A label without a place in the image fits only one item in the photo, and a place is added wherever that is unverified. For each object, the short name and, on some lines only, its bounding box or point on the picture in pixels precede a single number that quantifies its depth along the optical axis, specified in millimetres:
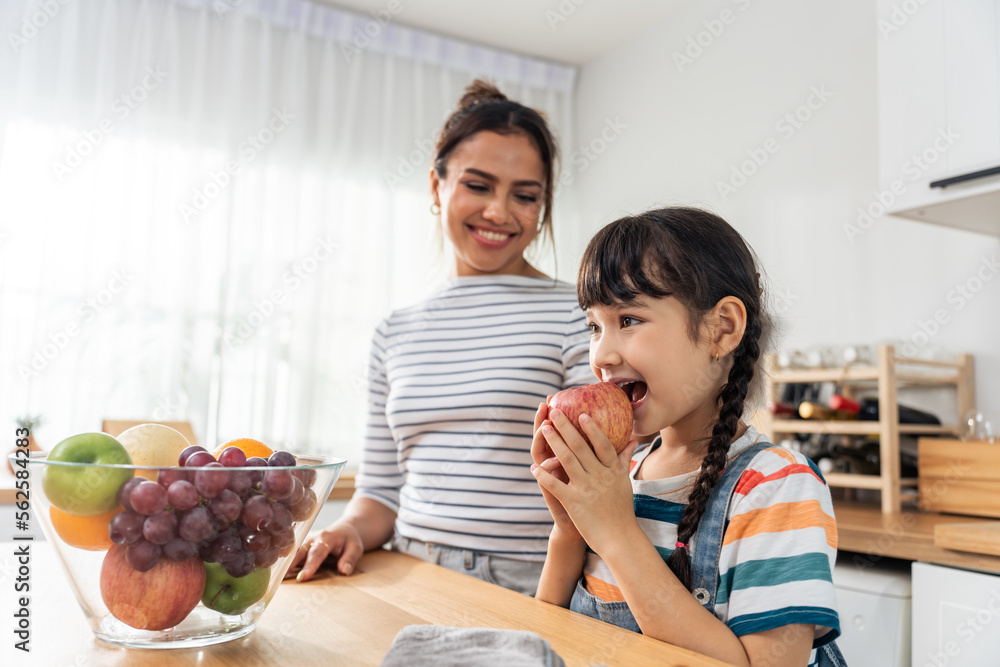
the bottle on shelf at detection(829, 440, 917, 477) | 1888
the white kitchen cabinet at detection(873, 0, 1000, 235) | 1563
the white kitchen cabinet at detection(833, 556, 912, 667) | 1423
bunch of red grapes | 555
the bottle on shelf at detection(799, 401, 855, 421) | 1987
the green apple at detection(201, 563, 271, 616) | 603
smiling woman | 1125
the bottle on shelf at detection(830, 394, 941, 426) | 1902
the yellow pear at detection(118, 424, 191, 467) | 628
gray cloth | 524
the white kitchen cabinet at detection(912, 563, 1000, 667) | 1247
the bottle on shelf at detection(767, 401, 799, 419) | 2096
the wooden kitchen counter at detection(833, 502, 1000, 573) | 1315
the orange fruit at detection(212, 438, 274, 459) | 710
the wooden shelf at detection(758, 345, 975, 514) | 1779
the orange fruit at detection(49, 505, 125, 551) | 562
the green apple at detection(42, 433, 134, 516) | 555
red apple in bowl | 568
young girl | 665
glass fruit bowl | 556
